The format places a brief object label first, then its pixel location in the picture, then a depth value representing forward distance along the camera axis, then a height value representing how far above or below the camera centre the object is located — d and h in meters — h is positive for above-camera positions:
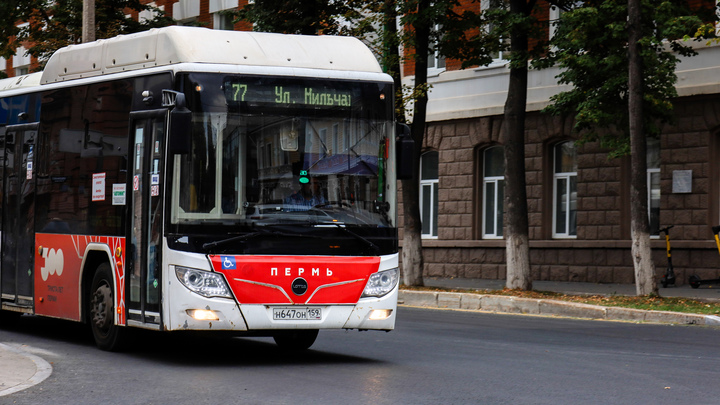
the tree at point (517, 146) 22.16 +1.30
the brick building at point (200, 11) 36.78 +6.54
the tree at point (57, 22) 30.92 +5.15
